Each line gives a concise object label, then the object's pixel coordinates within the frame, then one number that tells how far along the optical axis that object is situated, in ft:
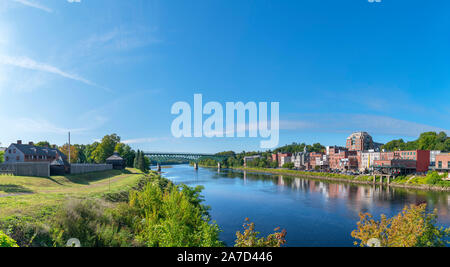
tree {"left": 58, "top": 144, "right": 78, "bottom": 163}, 169.48
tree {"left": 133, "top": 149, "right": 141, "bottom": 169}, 186.85
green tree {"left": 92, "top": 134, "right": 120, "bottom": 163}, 166.40
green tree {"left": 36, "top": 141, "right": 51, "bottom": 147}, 186.62
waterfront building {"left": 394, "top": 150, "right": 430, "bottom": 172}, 200.54
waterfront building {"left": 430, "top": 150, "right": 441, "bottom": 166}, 209.75
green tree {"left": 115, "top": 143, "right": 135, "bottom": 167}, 180.34
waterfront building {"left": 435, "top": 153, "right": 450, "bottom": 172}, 164.64
